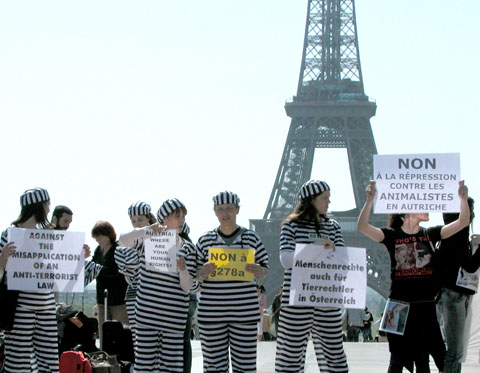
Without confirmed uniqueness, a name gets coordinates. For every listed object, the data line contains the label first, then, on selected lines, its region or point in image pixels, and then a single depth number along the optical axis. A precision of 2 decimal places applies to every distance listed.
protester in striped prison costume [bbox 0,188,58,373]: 8.16
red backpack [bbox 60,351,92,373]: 8.88
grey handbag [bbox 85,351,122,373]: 9.02
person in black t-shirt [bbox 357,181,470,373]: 7.68
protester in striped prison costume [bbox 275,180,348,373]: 7.71
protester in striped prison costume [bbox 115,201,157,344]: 8.76
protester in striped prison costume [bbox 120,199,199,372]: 8.05
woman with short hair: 10.04
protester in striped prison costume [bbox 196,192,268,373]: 7.67
